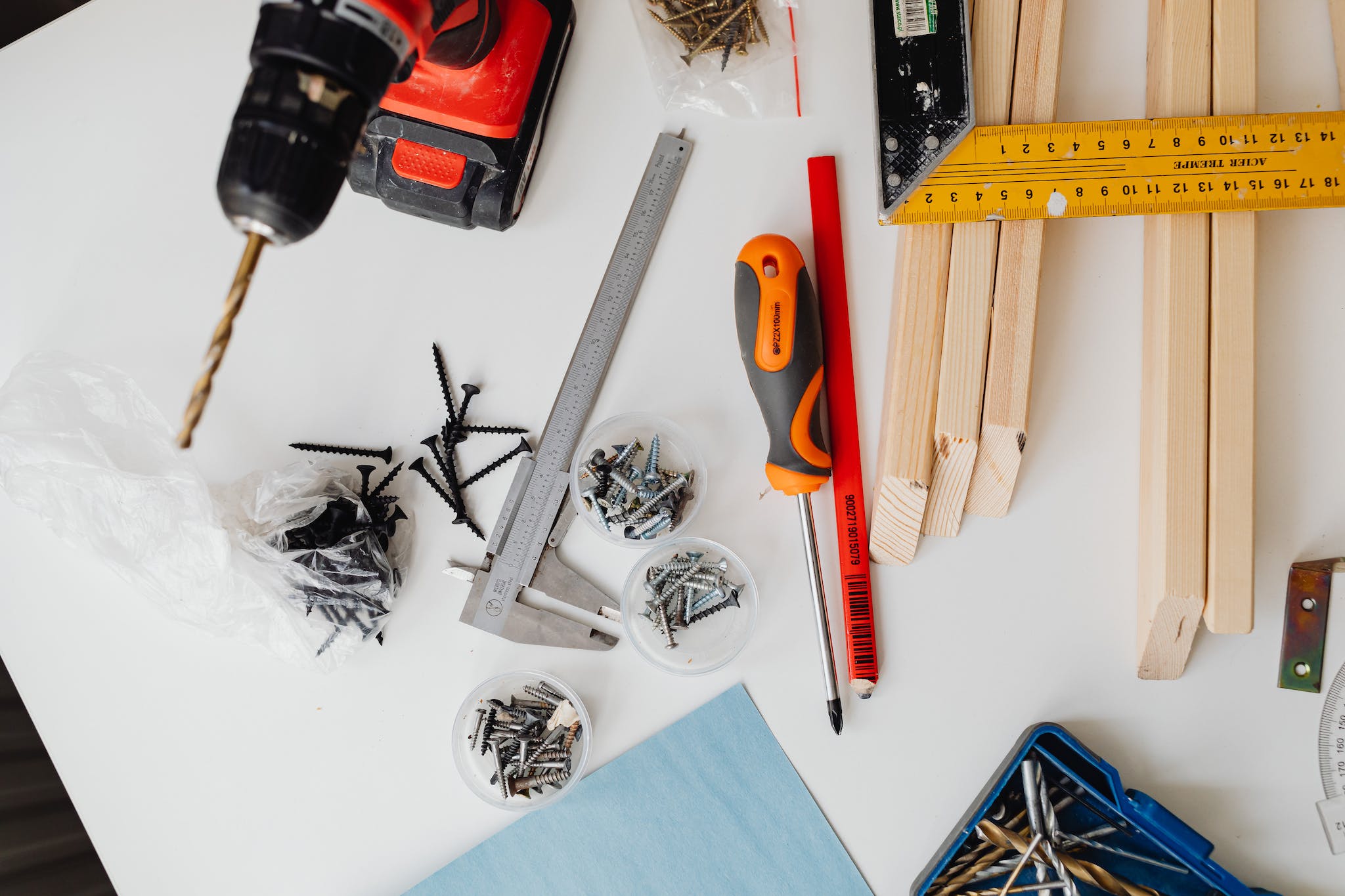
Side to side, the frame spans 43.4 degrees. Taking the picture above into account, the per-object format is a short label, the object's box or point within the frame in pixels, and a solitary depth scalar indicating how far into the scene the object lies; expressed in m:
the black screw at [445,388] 0.74
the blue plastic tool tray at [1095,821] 0.70
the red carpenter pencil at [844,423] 0.73
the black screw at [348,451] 0.75
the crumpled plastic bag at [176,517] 0.72
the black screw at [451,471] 0.74
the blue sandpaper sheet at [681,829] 0.74
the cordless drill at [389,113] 0.57
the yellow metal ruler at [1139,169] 0.69
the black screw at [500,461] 0.75
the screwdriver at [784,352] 0.71
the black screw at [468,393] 0.74
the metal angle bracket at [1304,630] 0.72
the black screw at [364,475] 0.74
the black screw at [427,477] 0.74
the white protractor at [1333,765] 0.72
